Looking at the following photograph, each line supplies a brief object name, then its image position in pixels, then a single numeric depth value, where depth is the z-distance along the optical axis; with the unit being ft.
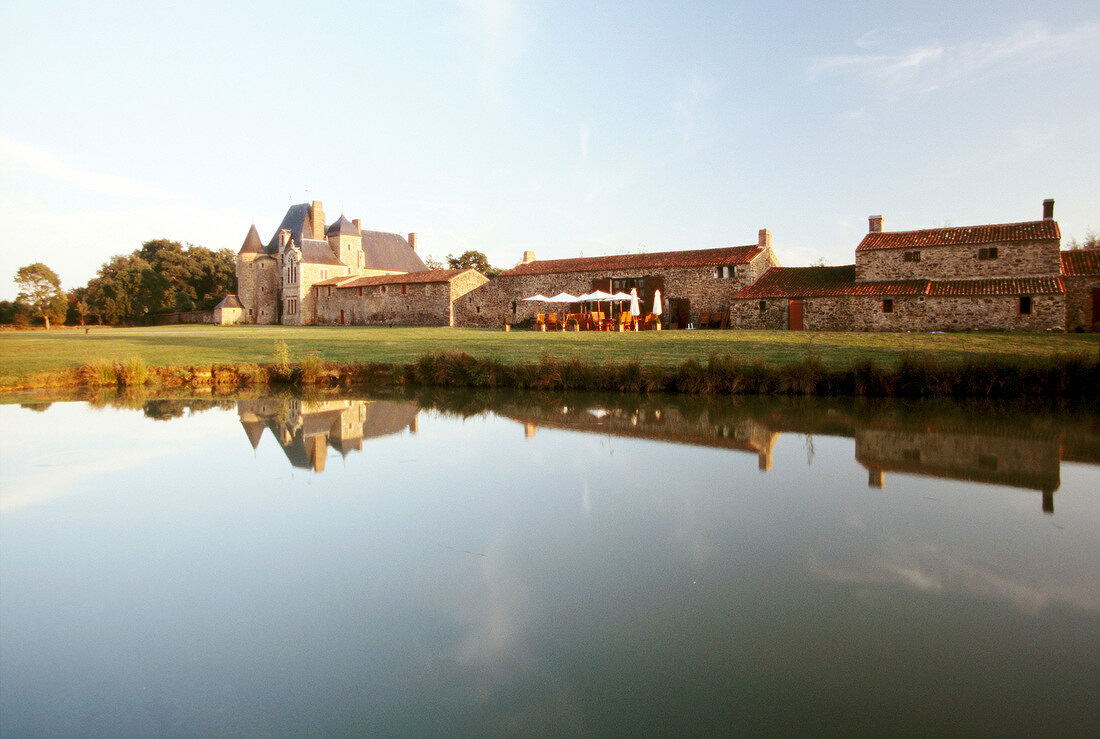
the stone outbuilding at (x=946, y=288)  71.61
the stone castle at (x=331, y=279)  116.78
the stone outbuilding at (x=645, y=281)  91.61
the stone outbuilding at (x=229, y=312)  144.15
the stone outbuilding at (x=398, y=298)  112.57
